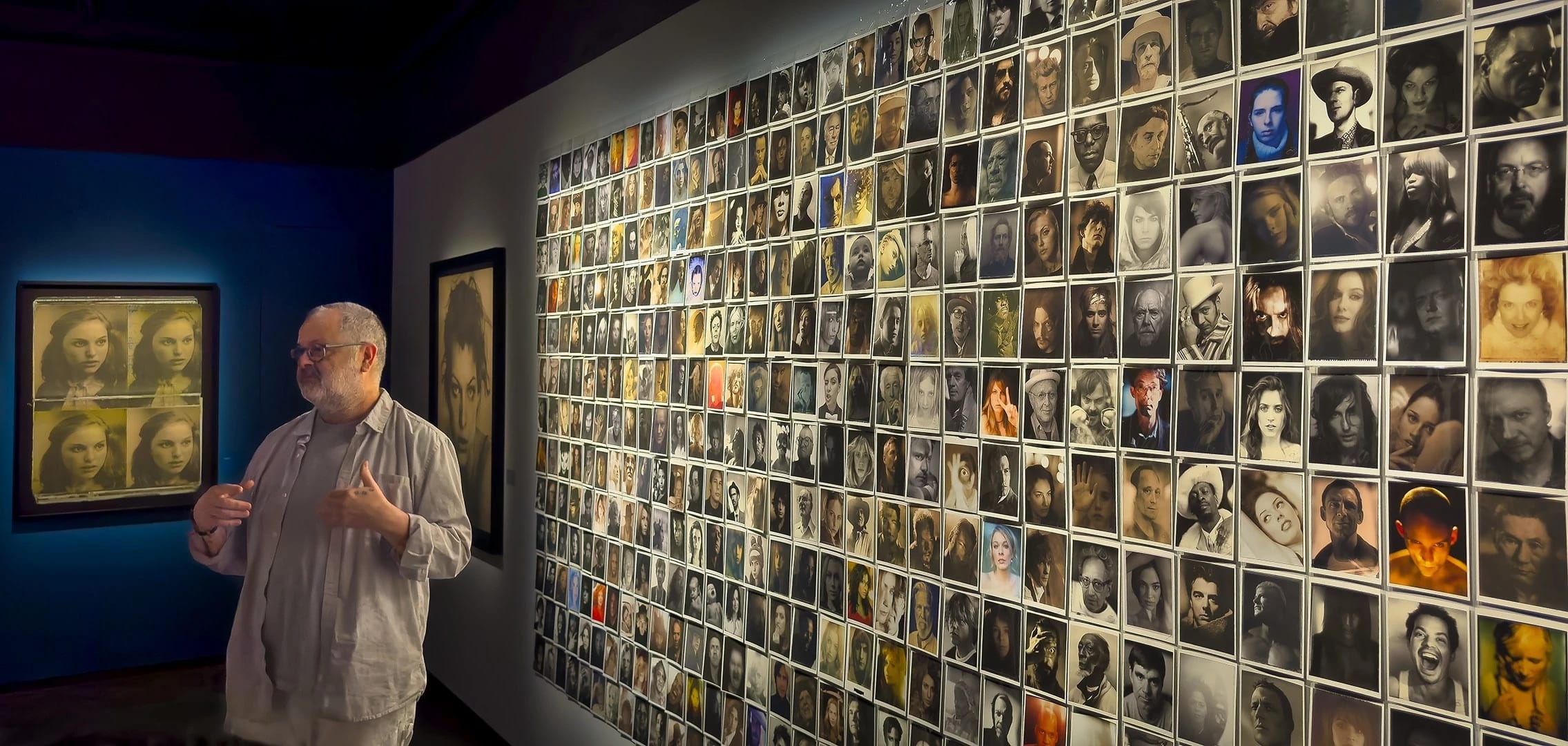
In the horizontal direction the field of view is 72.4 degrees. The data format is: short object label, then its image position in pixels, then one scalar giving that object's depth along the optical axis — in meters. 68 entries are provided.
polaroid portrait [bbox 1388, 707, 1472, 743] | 1.56
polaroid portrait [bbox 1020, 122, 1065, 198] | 2.22
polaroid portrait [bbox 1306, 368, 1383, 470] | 1.67
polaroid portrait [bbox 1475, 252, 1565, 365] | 1.46
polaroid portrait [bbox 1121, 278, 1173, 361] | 1.98
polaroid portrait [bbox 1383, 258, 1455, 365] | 1.56
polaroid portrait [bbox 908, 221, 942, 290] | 2.54
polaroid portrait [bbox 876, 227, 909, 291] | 2.66
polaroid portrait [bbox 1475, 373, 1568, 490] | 1.46
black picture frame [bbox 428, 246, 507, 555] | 5.42
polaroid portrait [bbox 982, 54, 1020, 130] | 2.33
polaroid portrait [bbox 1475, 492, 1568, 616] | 1.46
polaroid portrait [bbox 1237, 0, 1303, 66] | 1.77
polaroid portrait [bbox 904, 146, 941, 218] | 2.56
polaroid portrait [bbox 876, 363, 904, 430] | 2.66
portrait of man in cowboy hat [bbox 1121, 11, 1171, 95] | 1.99
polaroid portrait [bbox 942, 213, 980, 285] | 2.43
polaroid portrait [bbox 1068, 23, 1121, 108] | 2.10
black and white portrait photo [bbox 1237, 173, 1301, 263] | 1.77
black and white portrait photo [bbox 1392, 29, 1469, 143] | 1.56
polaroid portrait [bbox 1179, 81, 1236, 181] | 1.87
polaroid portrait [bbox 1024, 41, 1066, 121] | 2.21
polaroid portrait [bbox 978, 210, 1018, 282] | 2.33
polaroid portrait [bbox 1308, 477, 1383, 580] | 1.66
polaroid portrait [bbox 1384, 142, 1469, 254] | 1.56
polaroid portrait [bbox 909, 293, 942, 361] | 2.54
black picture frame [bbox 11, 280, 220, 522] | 6.57
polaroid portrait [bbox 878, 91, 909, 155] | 2.67
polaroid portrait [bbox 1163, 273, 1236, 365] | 1.86
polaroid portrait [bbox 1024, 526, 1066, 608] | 2.21
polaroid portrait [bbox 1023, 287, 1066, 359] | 2.21
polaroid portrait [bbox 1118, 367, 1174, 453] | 1.98
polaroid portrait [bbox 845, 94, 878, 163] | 2.79
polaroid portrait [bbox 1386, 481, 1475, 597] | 1.56
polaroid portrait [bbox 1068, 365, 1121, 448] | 2.09
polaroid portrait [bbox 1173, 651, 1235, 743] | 1.87
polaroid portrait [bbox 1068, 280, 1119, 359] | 2.09
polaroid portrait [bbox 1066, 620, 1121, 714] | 2.08
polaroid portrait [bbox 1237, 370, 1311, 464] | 1.77
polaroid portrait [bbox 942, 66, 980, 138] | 2.44
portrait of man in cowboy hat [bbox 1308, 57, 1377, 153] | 1.67
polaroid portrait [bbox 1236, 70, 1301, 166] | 1.77
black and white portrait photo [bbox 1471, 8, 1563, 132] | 1.46
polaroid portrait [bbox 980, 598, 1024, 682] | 2.32
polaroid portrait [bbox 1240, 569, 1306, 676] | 1.76
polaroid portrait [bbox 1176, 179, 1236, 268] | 1.87
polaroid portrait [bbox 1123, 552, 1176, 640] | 1.97
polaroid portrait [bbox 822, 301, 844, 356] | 2.89
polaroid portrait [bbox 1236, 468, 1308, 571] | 1.76
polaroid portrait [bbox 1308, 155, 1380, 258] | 1.67
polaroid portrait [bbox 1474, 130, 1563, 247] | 1.45
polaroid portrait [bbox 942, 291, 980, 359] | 2.43
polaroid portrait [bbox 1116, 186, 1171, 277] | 1.98
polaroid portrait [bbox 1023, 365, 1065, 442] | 2.21
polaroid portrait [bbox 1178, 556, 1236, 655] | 1.87
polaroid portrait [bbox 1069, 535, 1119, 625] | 2.09
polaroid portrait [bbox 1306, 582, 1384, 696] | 1.66
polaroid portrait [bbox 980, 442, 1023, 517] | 2.32
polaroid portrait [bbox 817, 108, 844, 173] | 2.91
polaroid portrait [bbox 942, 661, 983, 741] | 2.43
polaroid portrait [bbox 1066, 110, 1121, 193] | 2.10
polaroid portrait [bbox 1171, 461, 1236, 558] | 1.87
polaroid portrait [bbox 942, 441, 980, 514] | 2.42
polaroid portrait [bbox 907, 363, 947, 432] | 2.54
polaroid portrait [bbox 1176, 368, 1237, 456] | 1.87
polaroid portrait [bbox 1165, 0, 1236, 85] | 1.88
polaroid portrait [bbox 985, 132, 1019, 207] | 2.33
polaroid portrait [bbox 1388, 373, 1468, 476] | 1.56
